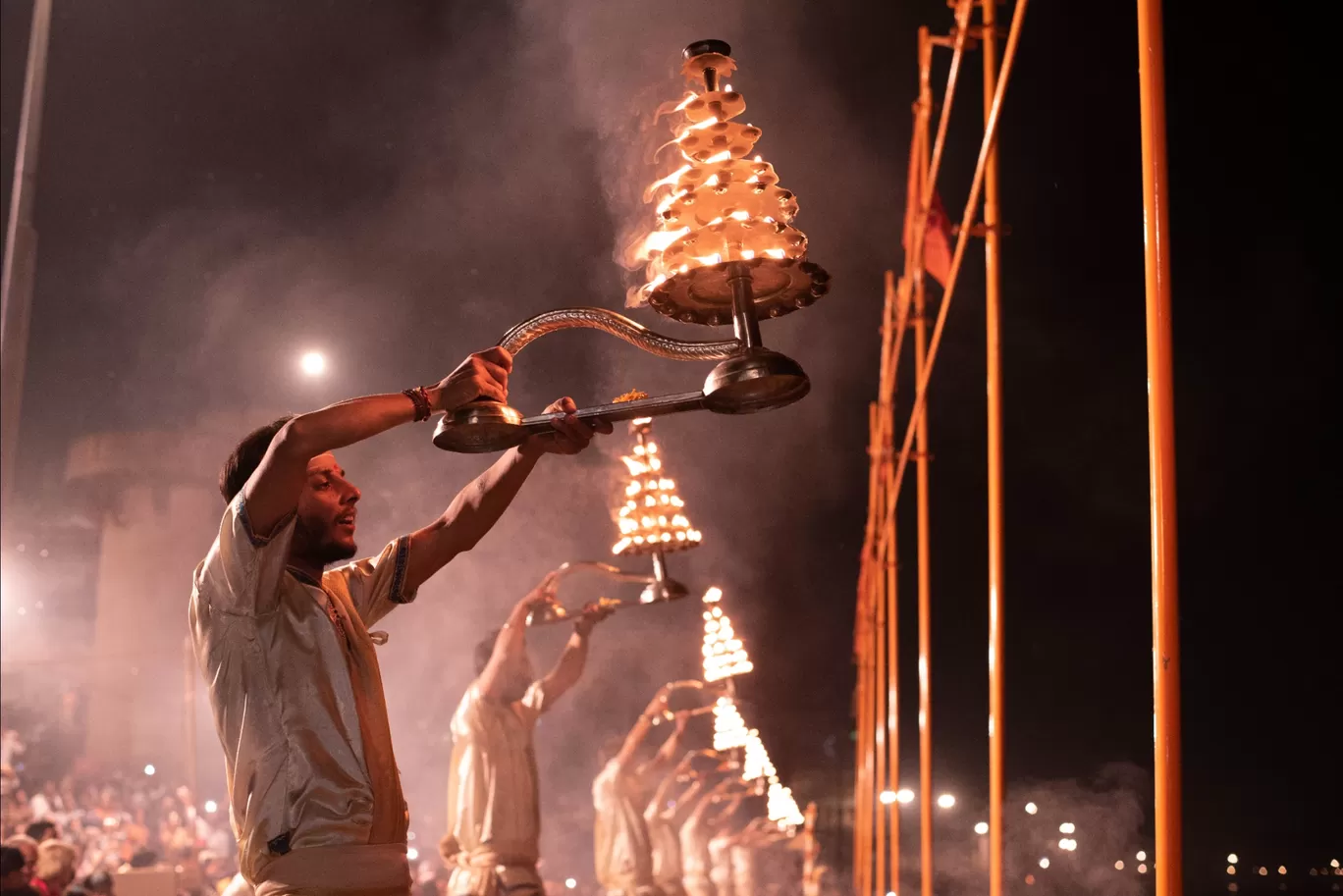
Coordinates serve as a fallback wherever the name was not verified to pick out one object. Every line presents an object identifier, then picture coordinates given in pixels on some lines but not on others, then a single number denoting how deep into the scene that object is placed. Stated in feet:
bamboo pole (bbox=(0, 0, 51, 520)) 28.66
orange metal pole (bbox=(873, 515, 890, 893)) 36.14
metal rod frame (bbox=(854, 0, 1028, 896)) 15.55
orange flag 25.55
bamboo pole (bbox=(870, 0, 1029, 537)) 13.84
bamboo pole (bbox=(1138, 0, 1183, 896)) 7.61
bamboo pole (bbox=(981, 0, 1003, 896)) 15.24
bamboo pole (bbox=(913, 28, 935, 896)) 22.89
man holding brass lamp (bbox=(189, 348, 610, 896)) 9.74
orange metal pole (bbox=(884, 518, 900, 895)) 31.30
